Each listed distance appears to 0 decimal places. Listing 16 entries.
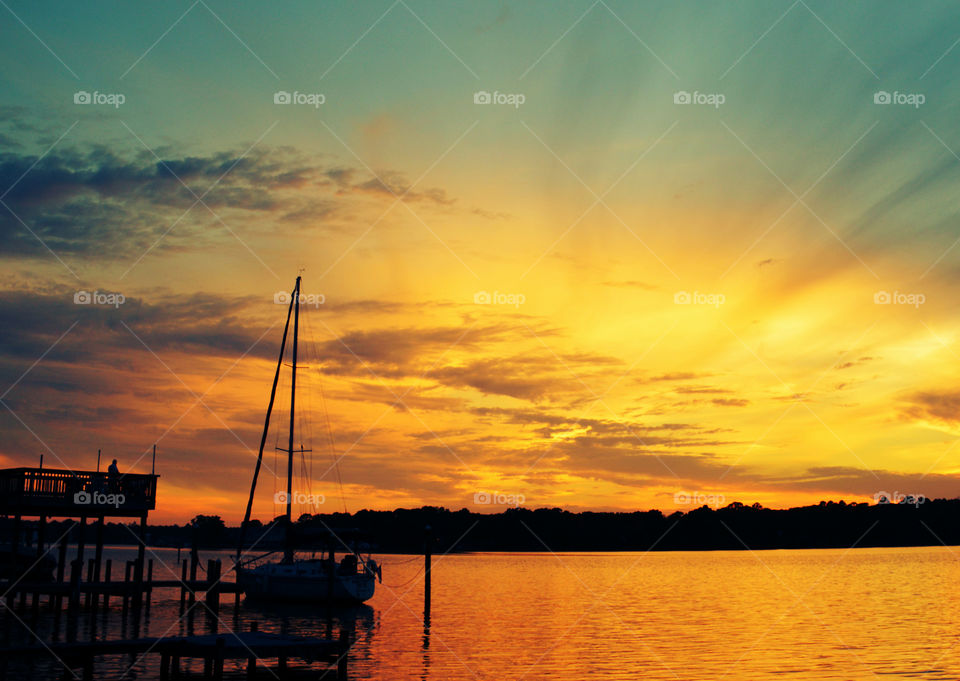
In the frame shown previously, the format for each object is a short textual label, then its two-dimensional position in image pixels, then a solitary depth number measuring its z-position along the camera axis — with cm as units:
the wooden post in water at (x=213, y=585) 5225
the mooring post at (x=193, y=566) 5494
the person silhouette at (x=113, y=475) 4147
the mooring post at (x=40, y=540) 4187
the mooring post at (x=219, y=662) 2405
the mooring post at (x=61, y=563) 4578
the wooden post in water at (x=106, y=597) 4628
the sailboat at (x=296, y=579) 5641
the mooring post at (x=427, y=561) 5359
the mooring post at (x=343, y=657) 2656
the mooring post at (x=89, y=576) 5052
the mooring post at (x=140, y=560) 4423
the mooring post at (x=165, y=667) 2562
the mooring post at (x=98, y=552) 4522
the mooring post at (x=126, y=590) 4596
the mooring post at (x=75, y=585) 4288
